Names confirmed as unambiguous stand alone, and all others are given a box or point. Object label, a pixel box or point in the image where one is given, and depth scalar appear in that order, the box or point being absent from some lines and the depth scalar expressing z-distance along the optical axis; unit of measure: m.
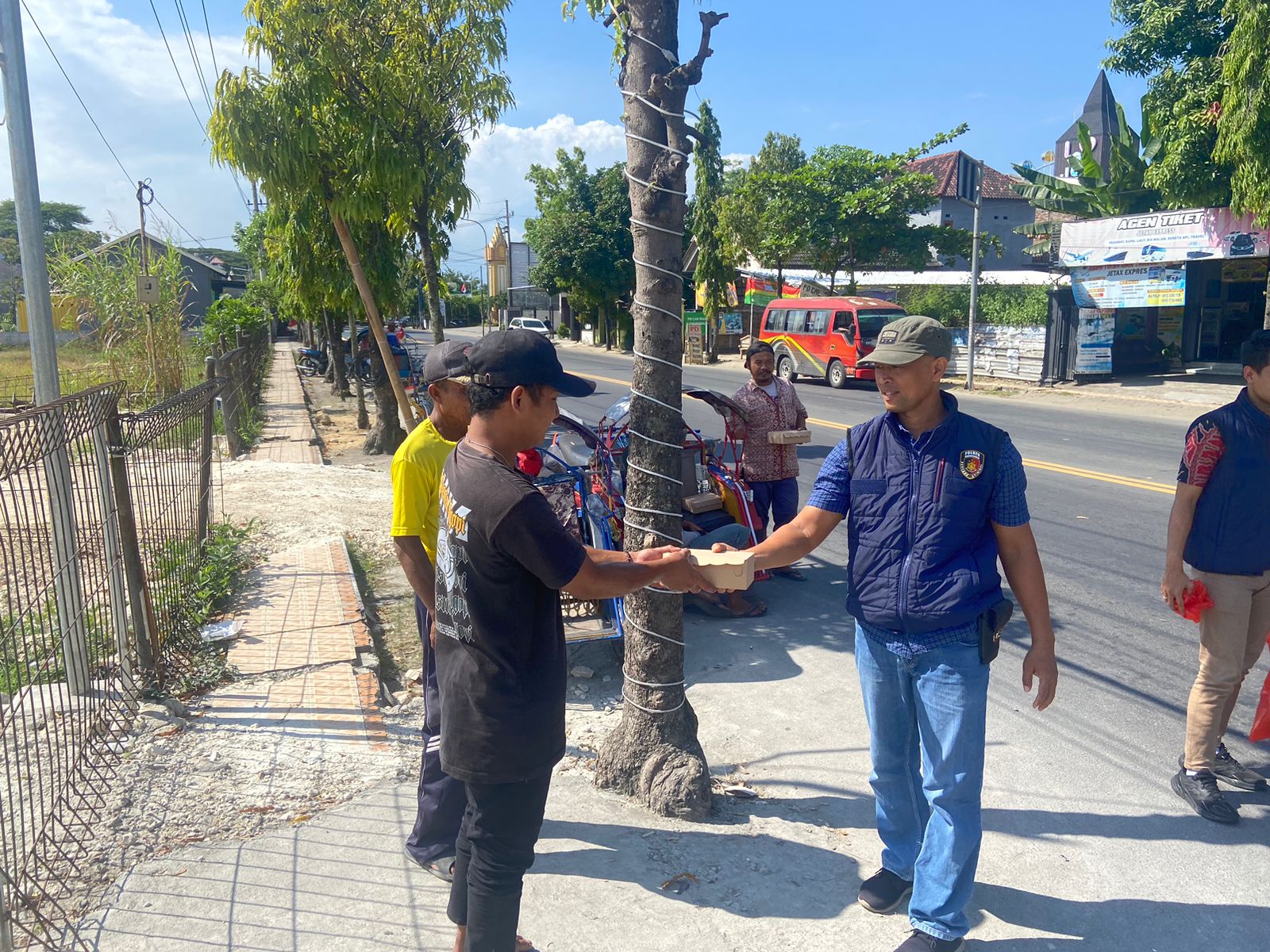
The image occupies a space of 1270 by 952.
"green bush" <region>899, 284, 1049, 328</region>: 27.94
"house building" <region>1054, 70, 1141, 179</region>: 55.66
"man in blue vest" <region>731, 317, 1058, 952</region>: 2.84
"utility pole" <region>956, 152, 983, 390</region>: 21.94
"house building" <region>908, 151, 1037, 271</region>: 43.97
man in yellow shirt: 3.24
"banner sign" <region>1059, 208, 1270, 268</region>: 19.19
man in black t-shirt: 2.34
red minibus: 23.02
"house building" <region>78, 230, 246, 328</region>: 52.00
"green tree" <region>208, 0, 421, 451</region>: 9.16
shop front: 20.05
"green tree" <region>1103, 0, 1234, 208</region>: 19.00
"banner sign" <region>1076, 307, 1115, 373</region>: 22.78
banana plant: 23.41
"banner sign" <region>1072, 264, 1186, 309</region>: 20.77
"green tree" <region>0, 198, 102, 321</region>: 18.69
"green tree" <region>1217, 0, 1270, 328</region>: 15.56
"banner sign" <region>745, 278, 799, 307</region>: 36.78
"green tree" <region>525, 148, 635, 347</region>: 39.91
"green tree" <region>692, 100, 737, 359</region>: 34.69
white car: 45.78
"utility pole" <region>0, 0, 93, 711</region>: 5.26
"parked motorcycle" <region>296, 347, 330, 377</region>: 32.53
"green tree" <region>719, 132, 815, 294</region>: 29.23
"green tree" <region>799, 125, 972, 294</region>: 28.34
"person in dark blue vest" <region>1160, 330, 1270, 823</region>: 3.65
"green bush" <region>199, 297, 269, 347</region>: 21.28
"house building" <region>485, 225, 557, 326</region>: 57.06
